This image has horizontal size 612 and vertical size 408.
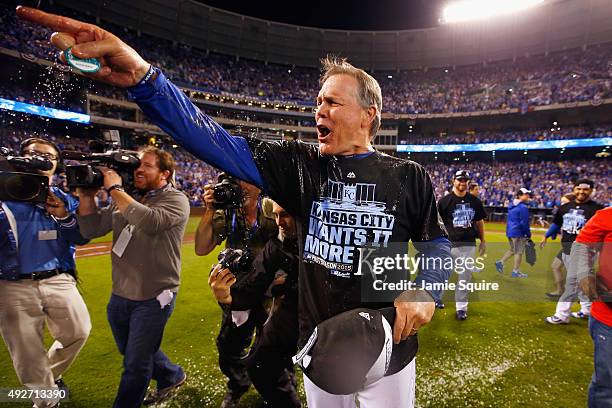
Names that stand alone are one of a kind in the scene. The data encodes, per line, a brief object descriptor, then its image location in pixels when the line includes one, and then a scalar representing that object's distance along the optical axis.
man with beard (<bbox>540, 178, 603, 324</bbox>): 5.11
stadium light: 22.01
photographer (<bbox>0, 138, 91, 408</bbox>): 2.71
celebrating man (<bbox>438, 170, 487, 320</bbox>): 5.71
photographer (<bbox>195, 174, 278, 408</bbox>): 3.00
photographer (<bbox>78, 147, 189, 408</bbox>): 2.52
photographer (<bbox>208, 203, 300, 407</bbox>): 2.60
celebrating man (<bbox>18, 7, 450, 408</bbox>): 1.60
